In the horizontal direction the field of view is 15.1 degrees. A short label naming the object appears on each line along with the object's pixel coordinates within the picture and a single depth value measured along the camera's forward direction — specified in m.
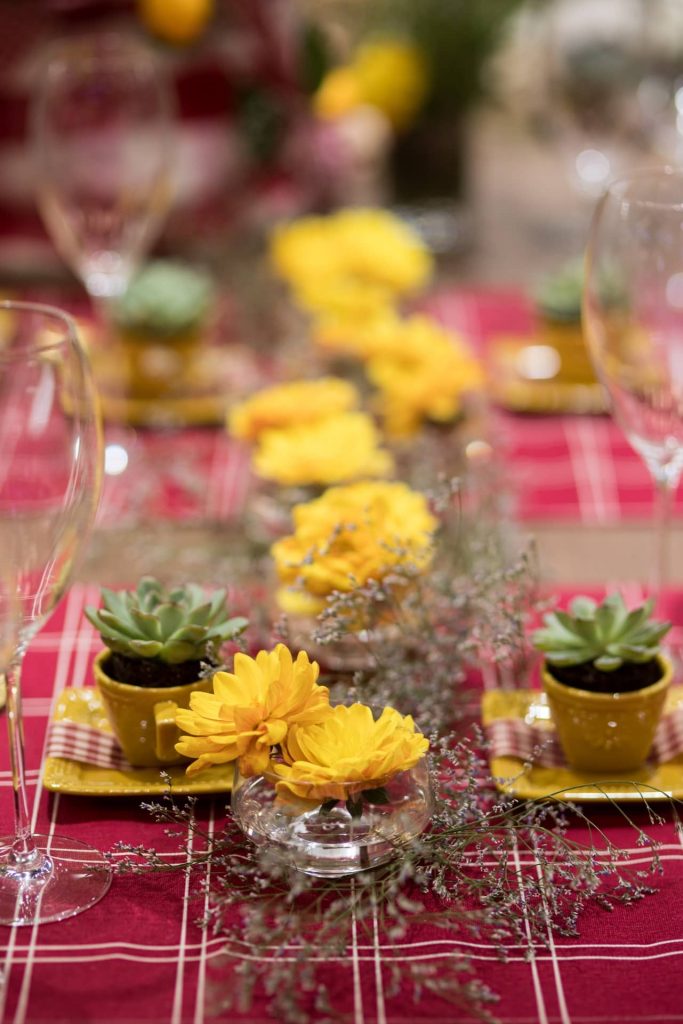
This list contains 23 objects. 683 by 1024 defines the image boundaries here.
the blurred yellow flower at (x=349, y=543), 1.44
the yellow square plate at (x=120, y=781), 1.36
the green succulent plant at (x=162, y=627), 1.36
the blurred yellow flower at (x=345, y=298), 2.24
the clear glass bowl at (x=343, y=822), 1.27
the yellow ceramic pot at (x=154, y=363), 2.04
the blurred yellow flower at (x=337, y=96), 2.94
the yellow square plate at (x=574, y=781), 1.35
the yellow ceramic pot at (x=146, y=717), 1.35
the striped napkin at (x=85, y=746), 1.39
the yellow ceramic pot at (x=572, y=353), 2.05
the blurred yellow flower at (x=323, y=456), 1.67
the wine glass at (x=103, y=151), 2.01
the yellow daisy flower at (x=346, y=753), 1.25
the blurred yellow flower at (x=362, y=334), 1.98
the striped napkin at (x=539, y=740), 1.40
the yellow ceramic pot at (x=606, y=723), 1.36
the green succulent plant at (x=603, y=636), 1.37
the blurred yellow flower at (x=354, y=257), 2.30
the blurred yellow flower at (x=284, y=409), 1.77
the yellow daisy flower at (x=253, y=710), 1.27
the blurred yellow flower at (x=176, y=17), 2.47
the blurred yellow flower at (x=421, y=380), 1.88
